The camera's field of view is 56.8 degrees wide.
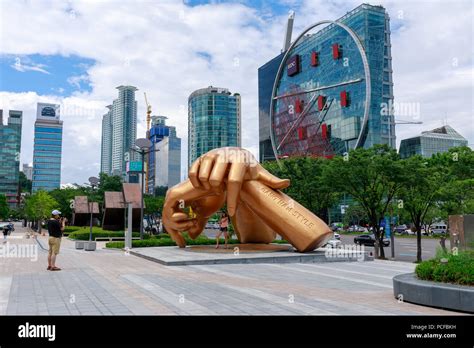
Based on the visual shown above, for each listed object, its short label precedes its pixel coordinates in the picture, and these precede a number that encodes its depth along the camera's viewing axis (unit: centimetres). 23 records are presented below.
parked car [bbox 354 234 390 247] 3875
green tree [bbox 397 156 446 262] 2377
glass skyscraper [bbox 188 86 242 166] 10956
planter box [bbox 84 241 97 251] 2414
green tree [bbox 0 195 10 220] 8067
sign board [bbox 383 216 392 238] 5893
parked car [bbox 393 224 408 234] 6298
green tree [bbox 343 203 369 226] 5902
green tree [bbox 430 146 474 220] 2394
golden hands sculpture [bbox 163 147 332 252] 1638
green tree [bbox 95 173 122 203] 6862
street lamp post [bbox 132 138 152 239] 2733
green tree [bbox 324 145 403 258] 2389
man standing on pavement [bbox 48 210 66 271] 1238
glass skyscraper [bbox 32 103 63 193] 12539
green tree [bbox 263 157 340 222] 3281
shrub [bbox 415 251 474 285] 737
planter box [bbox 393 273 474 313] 697
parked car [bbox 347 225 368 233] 7214
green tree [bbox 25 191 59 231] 5641
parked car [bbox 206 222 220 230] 8012
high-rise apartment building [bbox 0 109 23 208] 12183
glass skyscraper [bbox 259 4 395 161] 6856
